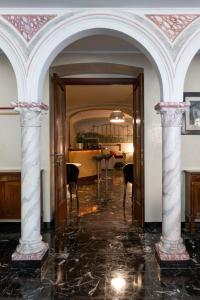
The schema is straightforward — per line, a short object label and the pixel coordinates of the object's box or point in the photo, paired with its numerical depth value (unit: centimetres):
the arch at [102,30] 358
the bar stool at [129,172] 638
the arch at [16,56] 359
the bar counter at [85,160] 1058
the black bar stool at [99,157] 923
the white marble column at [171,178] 361
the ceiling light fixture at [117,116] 1045
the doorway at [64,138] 489
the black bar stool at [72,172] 646
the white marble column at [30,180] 362
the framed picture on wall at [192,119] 514
